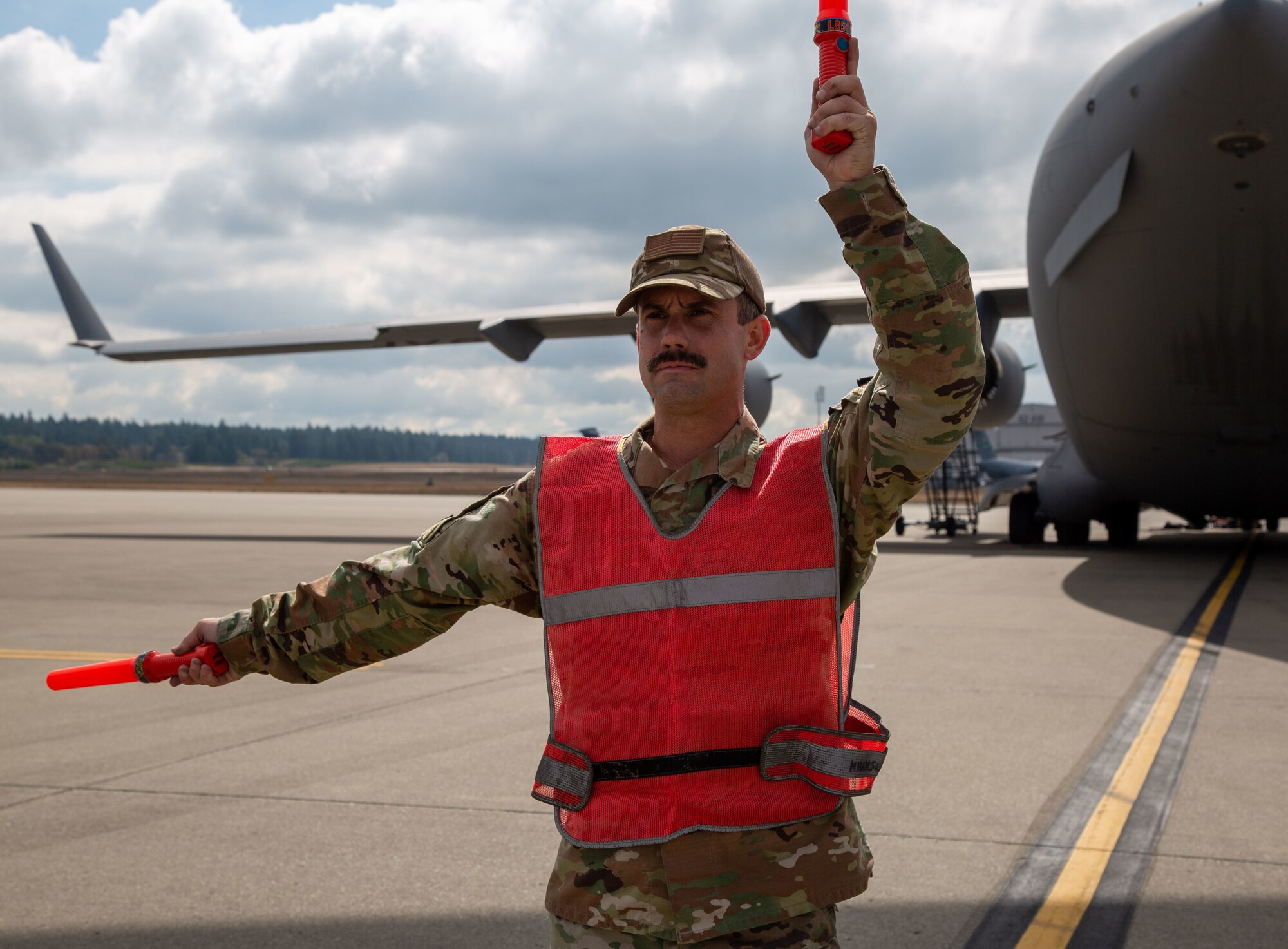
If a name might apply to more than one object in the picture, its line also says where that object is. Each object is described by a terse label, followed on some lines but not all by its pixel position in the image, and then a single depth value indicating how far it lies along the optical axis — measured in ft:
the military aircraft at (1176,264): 35.42
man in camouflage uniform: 6.75
